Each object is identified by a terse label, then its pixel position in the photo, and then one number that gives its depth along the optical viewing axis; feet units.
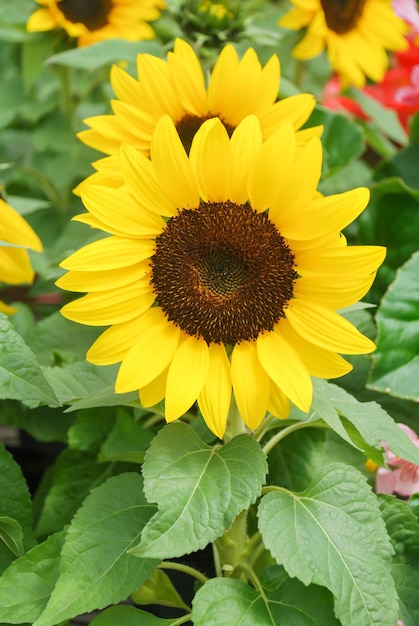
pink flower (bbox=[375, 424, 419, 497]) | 3.15
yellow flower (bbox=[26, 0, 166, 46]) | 3.80
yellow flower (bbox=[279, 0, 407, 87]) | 3.80
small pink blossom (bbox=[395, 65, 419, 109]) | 4.31
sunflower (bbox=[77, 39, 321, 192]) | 3.12
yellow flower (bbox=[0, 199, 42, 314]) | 3.17
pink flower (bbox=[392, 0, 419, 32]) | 3.99
